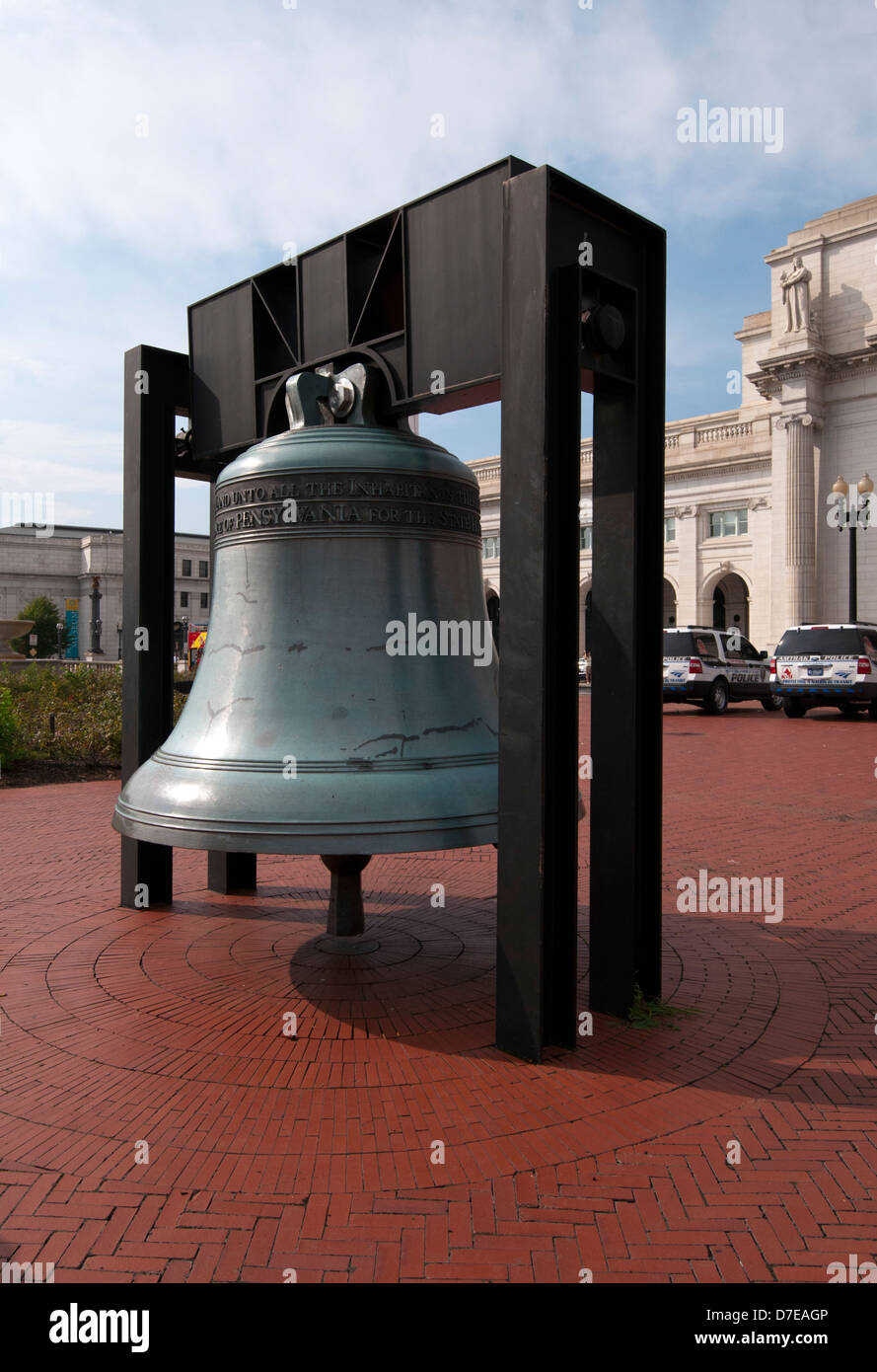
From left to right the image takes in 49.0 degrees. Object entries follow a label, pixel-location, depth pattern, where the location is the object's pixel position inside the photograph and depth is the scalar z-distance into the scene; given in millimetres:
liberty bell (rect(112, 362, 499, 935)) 3633
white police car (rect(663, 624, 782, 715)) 23781
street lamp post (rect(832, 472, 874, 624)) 27834
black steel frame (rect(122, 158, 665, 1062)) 3703
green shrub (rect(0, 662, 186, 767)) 13609
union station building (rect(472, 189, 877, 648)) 40688
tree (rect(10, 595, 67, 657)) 80625
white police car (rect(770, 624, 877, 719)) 21750
